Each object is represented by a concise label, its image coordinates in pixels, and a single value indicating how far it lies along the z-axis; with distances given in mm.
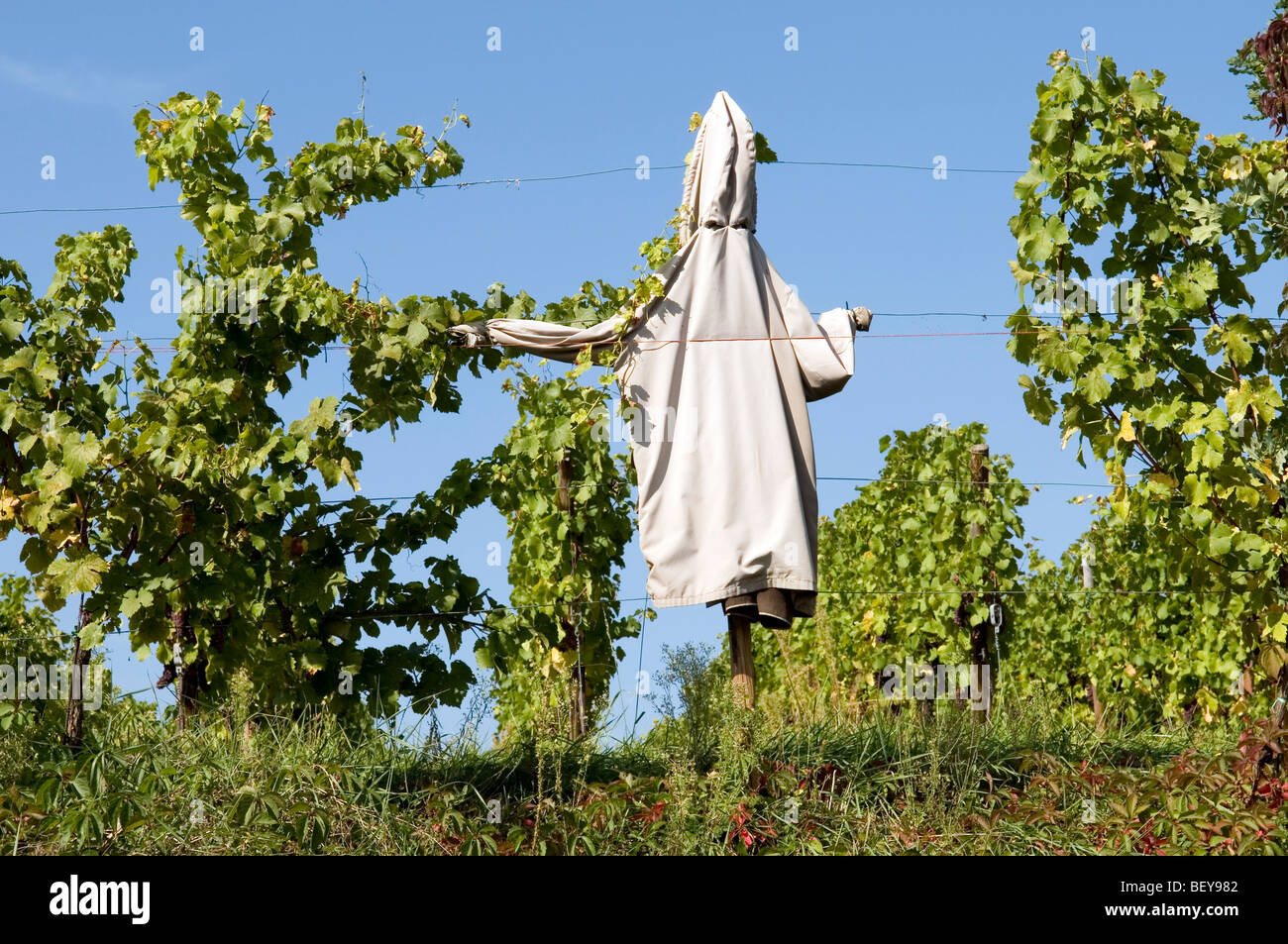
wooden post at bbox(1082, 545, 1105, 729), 13031
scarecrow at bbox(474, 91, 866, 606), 5289
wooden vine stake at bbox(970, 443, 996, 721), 10344
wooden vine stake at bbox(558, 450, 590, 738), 6739
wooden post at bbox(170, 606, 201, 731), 5781
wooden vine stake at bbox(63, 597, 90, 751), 5508
